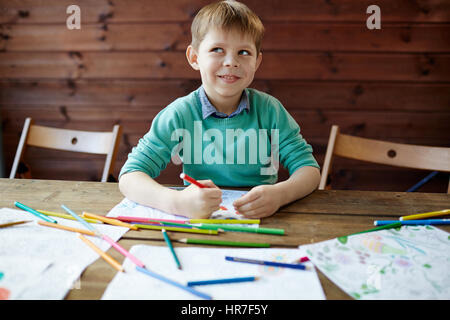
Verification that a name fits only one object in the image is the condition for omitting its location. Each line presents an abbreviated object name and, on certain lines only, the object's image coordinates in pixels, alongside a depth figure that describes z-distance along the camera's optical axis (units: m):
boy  0.87
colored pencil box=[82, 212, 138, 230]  0.66
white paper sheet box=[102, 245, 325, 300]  0.47
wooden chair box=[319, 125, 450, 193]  1.05
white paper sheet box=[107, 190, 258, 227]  0.72
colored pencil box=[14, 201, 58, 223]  0.69
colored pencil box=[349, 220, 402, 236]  0.67
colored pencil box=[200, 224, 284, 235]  0.65
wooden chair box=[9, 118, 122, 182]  1.14
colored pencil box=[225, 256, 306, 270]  0.53
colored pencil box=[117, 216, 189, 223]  0.68
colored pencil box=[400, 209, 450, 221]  0.72
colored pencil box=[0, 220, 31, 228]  0.66
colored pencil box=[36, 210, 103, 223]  0.69
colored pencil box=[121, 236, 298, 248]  0.60
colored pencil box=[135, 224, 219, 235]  0.64
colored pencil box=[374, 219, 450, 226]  0.69
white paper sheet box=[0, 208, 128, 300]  0.48
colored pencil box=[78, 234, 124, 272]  0.52
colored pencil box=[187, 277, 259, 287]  0.48
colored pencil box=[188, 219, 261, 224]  0.68
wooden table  0.60
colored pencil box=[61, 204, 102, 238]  0.64
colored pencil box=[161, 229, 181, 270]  0.53
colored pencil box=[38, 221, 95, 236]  0.63
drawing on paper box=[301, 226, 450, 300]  0.48
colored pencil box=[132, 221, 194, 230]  0.66
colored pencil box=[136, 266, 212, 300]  0.46
